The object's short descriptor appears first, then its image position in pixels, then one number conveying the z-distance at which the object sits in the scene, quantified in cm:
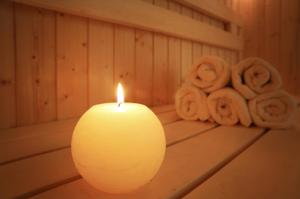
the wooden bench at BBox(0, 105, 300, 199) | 43
